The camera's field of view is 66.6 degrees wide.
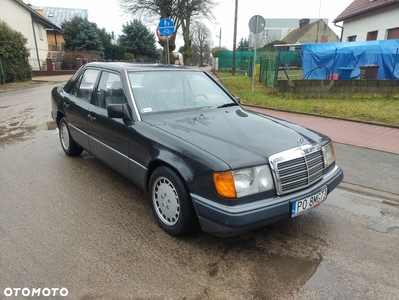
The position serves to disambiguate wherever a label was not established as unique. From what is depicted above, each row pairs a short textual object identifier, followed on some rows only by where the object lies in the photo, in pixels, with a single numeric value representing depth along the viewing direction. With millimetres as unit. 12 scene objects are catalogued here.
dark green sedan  2561
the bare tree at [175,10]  22594
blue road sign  11281
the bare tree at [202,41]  60972
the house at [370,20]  17781
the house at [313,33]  50969
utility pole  24748
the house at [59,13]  47156
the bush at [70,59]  28750
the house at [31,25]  25652
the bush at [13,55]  18266
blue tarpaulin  13617
